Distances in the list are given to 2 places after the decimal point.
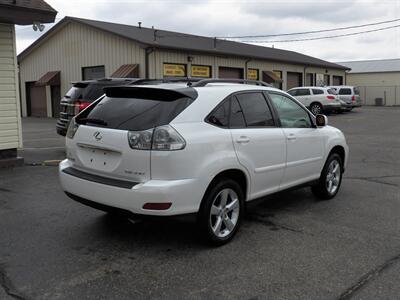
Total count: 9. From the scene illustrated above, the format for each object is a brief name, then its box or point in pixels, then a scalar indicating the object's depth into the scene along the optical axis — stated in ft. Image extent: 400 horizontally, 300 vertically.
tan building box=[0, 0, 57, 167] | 28.91
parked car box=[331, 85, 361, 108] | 97.91
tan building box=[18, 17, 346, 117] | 74.54
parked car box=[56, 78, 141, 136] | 33.37
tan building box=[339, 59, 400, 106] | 154.20
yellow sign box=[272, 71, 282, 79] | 103.52
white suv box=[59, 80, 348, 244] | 13.17
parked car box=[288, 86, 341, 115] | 87.76
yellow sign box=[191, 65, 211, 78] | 80.89
